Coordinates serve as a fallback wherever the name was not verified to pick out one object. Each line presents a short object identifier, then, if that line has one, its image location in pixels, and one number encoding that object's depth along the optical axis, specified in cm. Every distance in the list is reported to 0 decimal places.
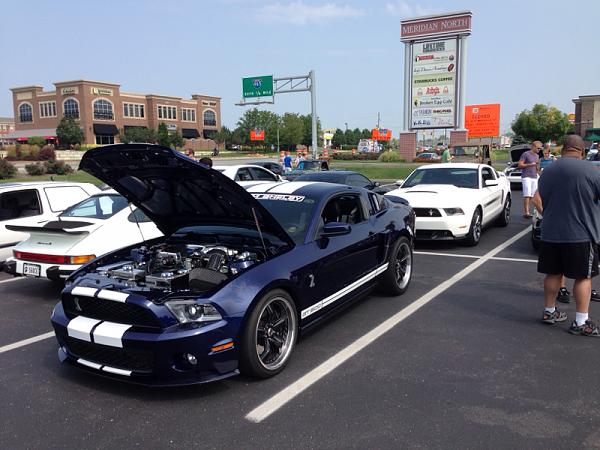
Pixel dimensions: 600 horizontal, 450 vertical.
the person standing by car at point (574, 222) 459
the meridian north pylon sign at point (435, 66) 3597
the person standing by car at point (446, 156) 2051
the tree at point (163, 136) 7676
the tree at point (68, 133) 7706
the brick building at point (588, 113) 6569
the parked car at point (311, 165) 2150
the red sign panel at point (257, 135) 8062
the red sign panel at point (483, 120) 4512
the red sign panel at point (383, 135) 10356
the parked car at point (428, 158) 3929
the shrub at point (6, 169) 2802
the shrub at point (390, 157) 4363
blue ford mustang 350
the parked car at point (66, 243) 605
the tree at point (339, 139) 11784
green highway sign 3597
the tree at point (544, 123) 5541
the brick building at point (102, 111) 8550
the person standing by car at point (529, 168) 1205
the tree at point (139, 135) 7725
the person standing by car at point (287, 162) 2618
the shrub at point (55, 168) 3228
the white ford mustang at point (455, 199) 886
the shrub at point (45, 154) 4504
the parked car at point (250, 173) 1229
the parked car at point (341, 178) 1205
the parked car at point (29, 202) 764
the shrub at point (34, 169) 3095
